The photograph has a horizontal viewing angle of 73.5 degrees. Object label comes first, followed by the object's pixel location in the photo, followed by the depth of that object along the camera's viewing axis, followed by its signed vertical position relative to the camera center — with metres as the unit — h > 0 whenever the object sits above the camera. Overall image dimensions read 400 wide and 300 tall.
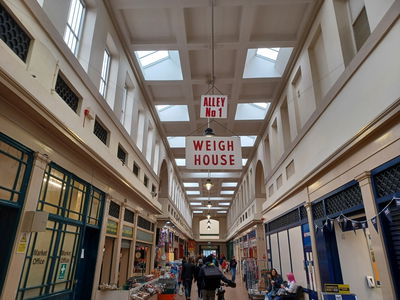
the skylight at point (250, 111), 11.55 +5.81
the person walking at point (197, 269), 10.54 -0.56
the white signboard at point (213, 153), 5.99 +2.17
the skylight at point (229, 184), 22.14 +5.52
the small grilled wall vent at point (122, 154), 7.25 +2.58
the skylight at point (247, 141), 14.45 +5.77
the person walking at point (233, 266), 15.24 -0.61
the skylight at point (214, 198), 27.02 +5.34
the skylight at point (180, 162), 17.14 +5.64
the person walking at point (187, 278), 9.64 -0.79
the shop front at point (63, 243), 3.88 +0.16
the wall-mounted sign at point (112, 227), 6.63 +0.63
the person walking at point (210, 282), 5.52 -0.53
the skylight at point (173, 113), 11.71 +5.82
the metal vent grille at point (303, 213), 7.02 +1.07
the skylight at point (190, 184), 22.45 +5.57
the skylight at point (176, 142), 14.79 +5.80
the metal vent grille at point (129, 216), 8.11 +1.10
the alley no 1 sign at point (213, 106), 6.51 +3.40
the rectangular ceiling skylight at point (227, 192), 25.19 +5.49
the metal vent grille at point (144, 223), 9.81 +1.10
